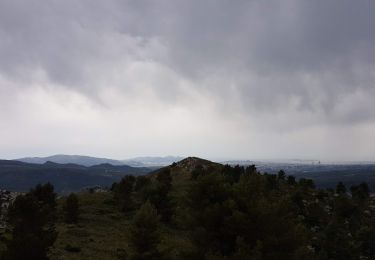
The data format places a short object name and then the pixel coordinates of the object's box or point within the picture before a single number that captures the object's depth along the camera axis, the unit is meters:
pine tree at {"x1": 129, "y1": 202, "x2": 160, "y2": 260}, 26.61
